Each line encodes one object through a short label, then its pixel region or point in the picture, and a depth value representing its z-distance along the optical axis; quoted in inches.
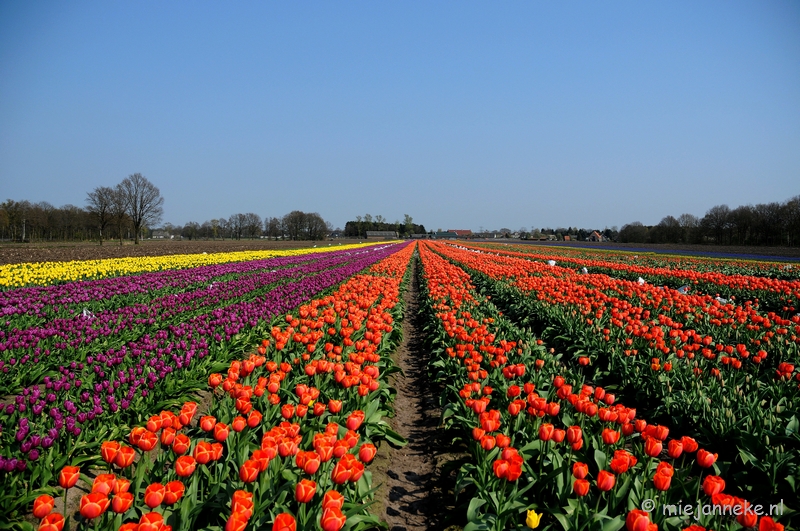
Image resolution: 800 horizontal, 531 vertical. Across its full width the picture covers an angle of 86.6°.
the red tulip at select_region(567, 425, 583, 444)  114.3
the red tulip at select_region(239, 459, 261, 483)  90.1
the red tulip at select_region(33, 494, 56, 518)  73.5
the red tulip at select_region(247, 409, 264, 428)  120.8
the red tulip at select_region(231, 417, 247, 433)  115.3
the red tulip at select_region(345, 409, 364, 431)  121.3
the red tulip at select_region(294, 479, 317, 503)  85.4
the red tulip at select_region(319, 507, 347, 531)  80.0
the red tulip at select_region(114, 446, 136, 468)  93.7
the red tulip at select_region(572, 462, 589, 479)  99.0
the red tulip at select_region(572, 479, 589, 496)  92.5
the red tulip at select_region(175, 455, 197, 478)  91.7
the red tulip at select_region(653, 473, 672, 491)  93.3
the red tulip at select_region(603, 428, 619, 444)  118.1
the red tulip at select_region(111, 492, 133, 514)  79.5
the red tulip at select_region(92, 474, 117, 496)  82.2
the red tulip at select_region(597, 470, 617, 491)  94.7
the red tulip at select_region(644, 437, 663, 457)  108.0
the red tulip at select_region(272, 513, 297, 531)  73.9
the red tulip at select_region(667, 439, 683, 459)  109.6
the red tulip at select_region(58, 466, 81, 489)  85.4
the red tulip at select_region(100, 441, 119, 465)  93.0
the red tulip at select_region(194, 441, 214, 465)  97.6
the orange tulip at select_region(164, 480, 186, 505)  85.0
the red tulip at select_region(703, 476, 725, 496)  88.2
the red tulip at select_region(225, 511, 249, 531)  75.4
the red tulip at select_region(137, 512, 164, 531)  73.5
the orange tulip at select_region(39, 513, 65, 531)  71.0
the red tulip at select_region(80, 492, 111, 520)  74.9
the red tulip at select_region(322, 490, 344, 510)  80.6
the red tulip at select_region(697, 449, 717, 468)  107.9
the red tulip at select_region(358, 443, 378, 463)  105.7
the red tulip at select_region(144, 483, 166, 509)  80.1
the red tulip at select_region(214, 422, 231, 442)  111.1
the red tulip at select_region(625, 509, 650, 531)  79.9
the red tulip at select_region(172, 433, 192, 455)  102.6
